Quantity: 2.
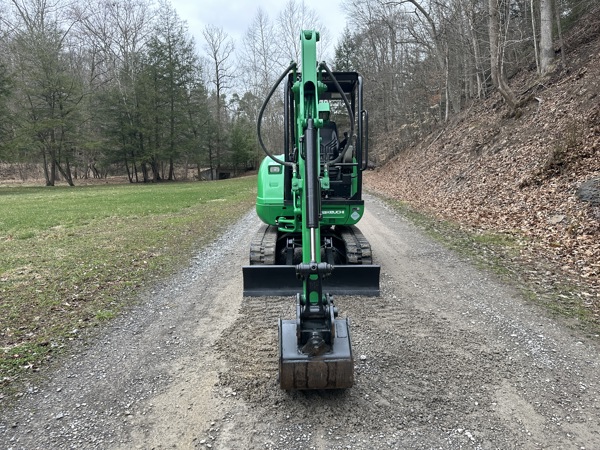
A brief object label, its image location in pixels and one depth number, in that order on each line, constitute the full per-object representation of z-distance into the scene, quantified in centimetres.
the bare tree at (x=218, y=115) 4447
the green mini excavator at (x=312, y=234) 302
